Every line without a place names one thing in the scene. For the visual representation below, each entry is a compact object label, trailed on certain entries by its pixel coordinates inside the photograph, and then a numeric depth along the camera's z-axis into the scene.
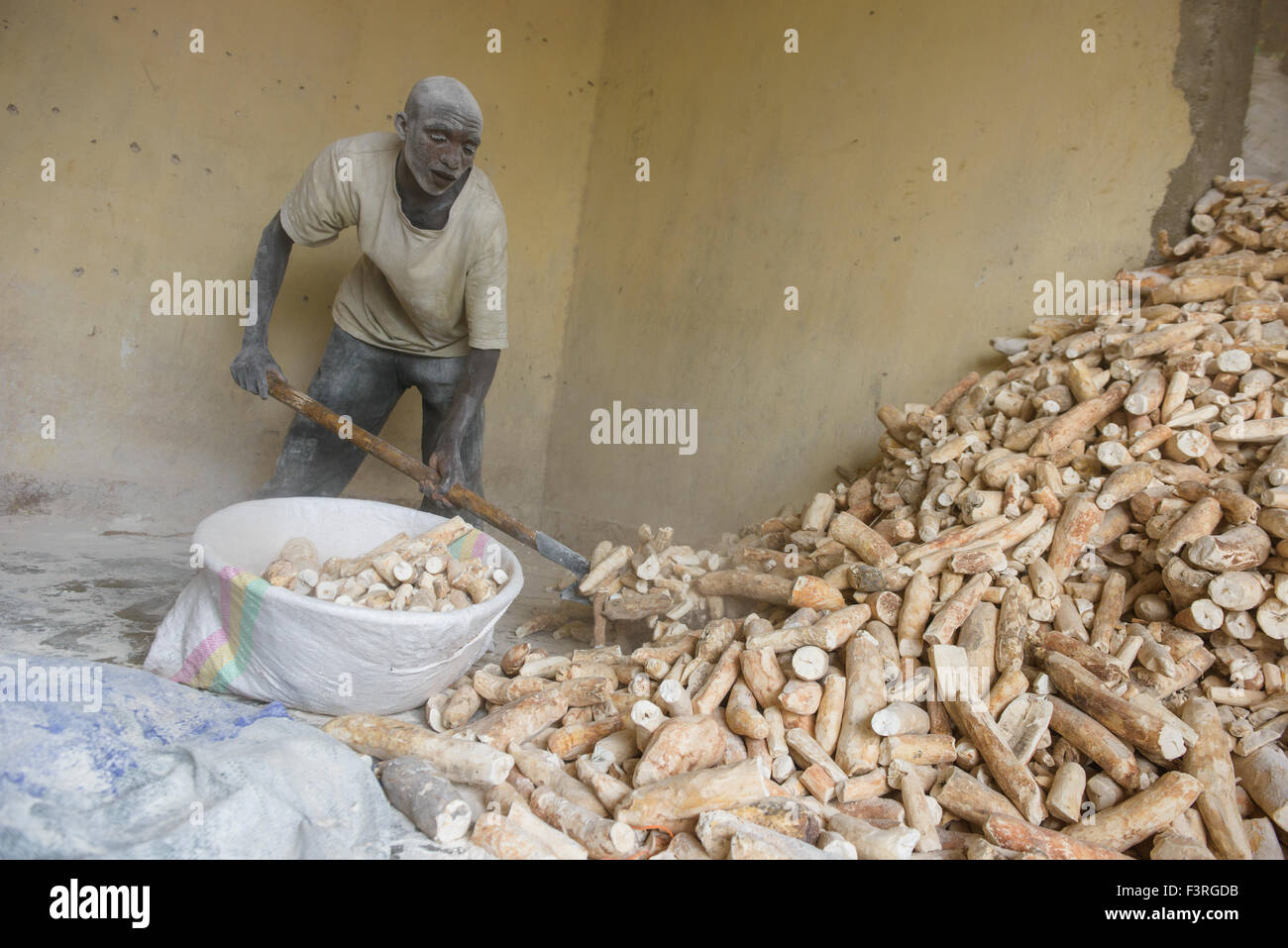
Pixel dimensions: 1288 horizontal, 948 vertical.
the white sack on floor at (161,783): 1.42
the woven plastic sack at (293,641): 1.91
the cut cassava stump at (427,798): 1.60
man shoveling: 2.74
